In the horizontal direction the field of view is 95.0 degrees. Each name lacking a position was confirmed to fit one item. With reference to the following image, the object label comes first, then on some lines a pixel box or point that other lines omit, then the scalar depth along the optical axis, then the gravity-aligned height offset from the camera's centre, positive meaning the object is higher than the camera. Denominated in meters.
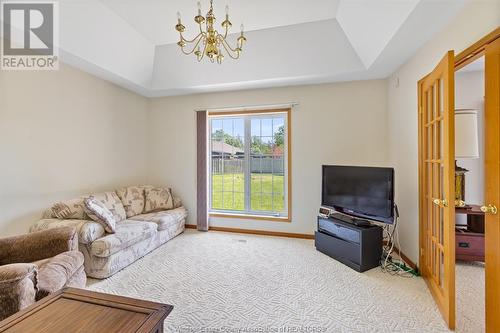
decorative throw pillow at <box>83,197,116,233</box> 2.62 -0.55
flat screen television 2.67 -0.32
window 4.00 +0.05
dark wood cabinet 2.65 -0.85
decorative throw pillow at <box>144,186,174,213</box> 3.88 -0.55
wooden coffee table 1.06 -0.74
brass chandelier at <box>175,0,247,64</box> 1.86 +1.13
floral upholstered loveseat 2.52 -0.76
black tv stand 2.66 -0.95
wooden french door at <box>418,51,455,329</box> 1.74 -0.15
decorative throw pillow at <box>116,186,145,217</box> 3.55 -0.51
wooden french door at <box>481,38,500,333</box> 1.45 -0.11
